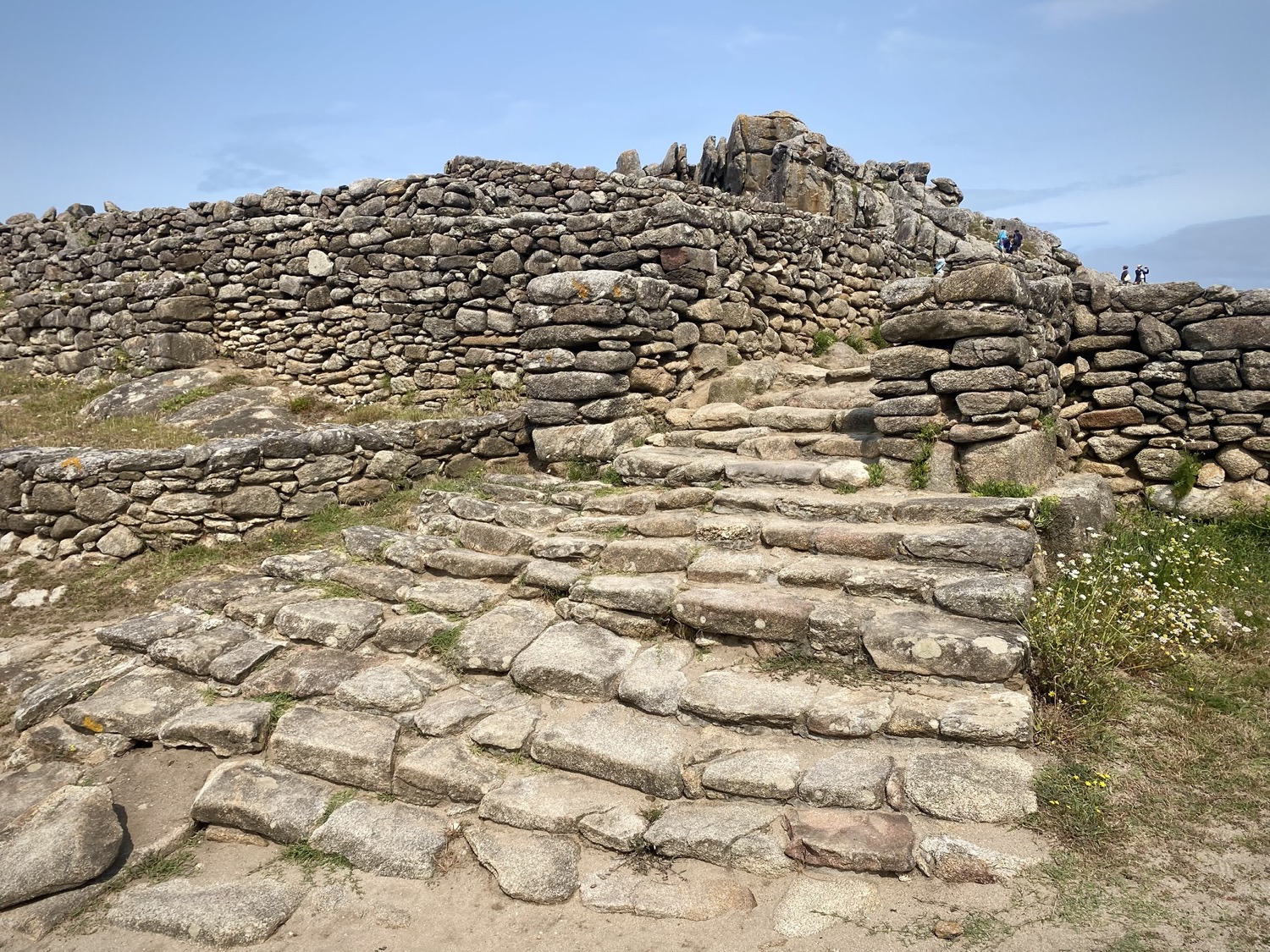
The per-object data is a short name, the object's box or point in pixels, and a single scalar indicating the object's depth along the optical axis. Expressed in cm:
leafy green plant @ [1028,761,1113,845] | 401
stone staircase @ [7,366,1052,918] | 441
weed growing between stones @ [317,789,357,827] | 494
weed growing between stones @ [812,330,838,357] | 1246
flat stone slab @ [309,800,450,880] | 451
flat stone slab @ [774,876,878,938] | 378
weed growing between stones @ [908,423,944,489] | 725
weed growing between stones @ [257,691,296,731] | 569
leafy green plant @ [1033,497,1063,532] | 661
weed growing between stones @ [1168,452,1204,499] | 808
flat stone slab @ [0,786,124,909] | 435
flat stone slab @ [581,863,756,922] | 398
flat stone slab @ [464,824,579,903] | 423
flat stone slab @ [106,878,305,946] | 413
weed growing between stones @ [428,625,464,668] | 612
